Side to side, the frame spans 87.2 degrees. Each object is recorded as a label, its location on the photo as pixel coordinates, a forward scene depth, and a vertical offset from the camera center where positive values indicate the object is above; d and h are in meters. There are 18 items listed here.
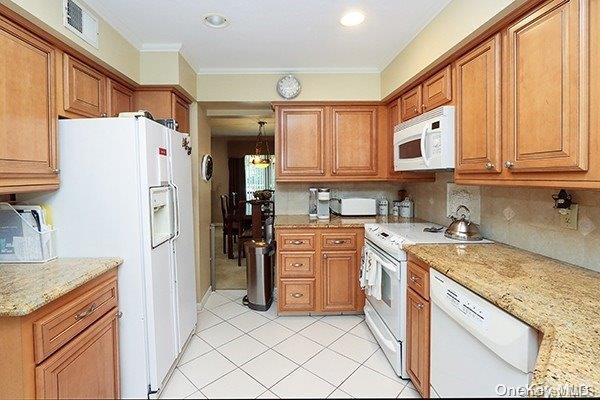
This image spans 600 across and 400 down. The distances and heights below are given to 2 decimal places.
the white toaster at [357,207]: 3.25 -0.18
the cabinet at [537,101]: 1.11 +0.37
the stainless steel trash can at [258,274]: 3.13 -0.84
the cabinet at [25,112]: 1.41 +0.39
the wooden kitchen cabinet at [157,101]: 2.60 +0.75
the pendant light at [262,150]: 6.53 +1.03
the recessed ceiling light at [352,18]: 2.05 +1.14
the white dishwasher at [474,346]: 1.01 -0.61
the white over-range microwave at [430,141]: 1.99 +0.33
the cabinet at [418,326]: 1.70 -0.79
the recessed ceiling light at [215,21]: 2.06 +1.14
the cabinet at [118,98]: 2.25 +0.71
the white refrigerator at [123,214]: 1.72 -0.12
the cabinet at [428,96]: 2.06 +0.69
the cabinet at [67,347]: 1.14 -0.64
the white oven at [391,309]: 1.99 -0.83
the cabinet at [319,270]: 2.87 -0.74
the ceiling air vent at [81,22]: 1.69 +0.97
